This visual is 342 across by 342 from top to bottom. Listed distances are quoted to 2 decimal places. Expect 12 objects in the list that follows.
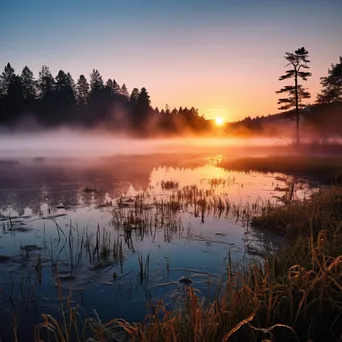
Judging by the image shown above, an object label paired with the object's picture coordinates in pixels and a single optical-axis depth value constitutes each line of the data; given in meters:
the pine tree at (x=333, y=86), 38.06
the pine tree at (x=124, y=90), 110.50
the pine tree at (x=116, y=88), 101.28
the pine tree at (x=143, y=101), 88.06
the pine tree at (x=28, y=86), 81.12
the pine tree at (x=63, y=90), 84.00
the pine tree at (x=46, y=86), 83.44
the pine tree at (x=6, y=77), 81.83
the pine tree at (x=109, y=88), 95.25
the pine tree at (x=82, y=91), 91.56
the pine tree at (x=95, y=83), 94.12
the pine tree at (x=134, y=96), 95.58
